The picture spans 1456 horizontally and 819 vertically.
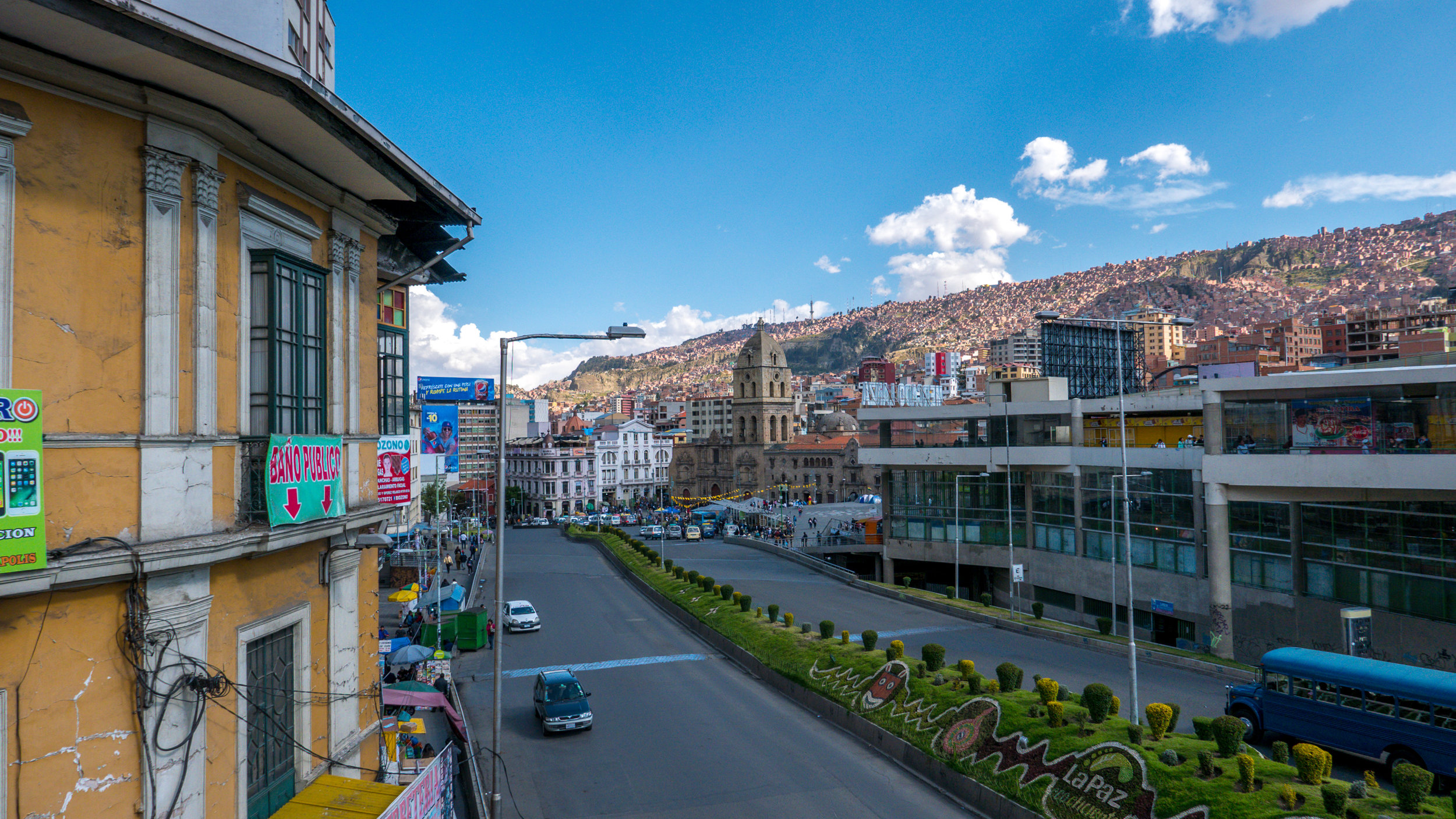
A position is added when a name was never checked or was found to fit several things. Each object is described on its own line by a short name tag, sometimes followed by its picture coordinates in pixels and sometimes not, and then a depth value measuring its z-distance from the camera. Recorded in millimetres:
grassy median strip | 12391
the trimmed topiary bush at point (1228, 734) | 14242
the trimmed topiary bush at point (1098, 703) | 16609
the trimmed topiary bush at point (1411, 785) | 11672
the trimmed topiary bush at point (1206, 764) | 13828
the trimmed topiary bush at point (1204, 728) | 15383
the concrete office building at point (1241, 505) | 25344
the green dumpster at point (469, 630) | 31766
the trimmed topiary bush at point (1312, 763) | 12922
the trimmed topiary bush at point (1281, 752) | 14125
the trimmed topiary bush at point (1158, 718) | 15469
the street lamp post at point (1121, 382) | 19750
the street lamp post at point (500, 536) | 13047
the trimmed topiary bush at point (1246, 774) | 13117
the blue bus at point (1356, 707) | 14891
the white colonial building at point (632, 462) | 121625
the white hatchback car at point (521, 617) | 33656
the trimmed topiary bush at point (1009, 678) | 19312
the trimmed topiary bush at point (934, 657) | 21438
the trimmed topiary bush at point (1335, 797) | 11852
